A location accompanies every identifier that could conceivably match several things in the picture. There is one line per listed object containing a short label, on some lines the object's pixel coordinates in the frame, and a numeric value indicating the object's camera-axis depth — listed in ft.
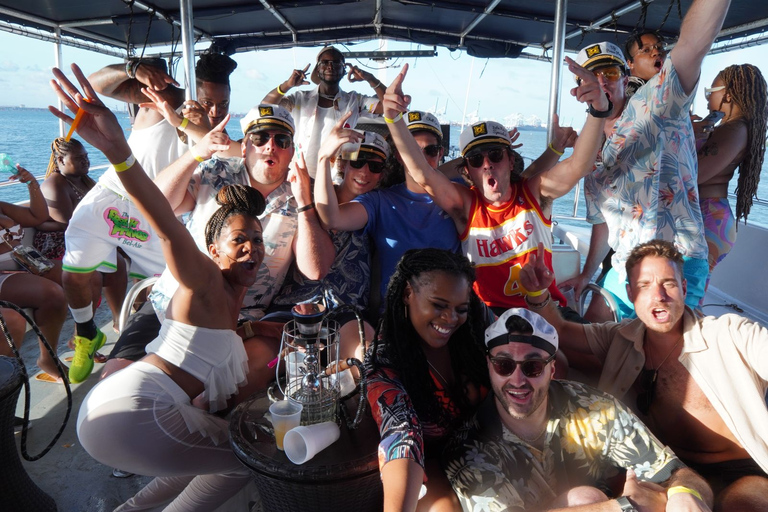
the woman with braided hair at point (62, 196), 14.60
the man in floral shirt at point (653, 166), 7.36
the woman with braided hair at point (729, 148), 8.45
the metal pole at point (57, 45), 18.16
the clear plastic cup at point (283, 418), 5.72
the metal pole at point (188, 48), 11.13
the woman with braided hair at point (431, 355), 6.14
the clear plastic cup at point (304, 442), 5.49
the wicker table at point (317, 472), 5.46
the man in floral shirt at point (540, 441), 5.74
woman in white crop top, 6.03
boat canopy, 15.93
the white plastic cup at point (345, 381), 6.90
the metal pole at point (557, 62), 10.99
